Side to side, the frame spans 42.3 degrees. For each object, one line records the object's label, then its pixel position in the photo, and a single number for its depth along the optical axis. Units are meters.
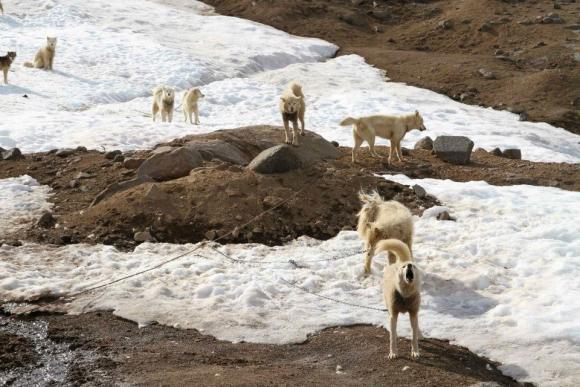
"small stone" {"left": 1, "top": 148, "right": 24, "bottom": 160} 16.45
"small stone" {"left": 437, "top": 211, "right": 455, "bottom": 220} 13.28
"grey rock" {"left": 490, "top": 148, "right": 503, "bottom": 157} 20.04
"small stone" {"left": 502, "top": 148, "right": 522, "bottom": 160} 20.01
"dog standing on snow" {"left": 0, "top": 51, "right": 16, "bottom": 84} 26.42
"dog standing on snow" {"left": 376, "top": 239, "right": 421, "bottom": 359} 8.30
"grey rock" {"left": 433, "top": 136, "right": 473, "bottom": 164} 17.84
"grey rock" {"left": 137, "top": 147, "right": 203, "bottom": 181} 14.38
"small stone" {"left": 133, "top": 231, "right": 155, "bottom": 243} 12.44
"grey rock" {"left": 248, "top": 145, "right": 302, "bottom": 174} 14.16
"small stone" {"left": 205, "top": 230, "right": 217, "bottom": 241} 12.55
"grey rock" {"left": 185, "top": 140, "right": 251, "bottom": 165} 15.20
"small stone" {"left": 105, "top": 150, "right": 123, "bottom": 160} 16.05
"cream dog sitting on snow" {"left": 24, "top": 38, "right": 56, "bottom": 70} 28.84
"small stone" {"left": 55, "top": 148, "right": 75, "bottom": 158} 16.58
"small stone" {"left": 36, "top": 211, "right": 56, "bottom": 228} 12.88
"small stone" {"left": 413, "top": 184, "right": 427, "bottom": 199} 14.28
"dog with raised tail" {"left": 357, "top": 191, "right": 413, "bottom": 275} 10.88
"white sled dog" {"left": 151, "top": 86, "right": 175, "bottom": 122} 22.64
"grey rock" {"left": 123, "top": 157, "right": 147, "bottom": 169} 15.29
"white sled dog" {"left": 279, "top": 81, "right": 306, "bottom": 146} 14.78
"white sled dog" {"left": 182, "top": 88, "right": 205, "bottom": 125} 22.75
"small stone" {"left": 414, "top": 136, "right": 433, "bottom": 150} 19.48
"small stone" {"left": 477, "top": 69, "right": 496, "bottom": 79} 31.78
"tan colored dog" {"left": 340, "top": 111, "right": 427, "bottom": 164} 16.56
